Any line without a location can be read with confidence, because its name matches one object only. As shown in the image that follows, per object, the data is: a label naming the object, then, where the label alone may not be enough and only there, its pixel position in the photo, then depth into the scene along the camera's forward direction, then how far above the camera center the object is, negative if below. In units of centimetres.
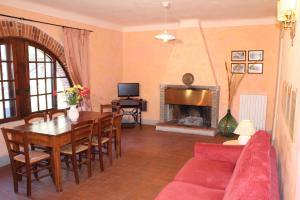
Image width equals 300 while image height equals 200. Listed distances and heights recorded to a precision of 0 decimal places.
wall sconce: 208 +57
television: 668 -23
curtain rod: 396 +102
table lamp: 318 -59
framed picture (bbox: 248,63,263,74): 582 +30
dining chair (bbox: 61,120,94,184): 338 -85
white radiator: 580 -63
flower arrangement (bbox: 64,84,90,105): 389 -20
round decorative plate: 622 +6
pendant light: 423 +76
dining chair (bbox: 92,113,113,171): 386 -88
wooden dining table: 316 -70
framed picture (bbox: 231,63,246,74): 596 +31
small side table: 356 -86
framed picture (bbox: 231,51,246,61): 591 +60
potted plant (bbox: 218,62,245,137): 592 -76
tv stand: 642 -65
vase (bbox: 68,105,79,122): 392 -50
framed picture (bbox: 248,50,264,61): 578 +60
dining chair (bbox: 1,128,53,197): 307 -94
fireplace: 610 -69
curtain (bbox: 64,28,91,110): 509 +53
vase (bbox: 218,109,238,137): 591 -101
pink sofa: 160 -83
